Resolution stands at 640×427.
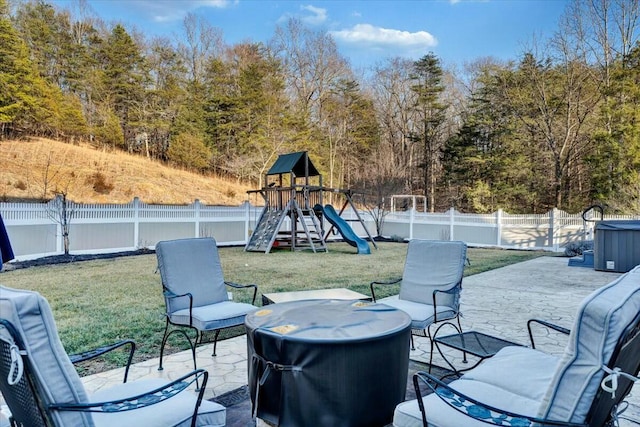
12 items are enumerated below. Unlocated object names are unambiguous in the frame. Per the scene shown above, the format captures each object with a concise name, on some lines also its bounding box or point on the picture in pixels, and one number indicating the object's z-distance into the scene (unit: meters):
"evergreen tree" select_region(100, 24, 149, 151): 23.11
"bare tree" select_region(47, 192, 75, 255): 9.25
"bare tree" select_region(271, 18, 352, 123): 25.11
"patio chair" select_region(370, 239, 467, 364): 3.49
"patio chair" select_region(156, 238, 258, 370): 3.18
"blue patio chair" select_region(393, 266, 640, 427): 1.26
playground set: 11.94
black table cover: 2.06
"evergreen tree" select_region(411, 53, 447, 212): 23.64
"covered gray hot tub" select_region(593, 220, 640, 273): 7.95
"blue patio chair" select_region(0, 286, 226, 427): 1.27
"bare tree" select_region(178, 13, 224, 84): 25.97
